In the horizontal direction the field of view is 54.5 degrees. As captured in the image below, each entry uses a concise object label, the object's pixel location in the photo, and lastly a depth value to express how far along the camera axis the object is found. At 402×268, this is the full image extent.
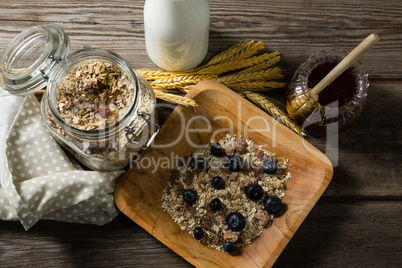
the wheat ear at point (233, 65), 1.05
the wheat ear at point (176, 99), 0.98
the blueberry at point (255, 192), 0.96
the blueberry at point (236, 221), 0.94
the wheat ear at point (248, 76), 1.05
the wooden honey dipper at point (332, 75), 0.83
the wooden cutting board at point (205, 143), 0.96
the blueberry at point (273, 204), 0.96
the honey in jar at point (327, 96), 0.97
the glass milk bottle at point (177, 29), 0.86
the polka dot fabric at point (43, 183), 0.94
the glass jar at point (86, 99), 0.83
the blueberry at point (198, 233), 0.96
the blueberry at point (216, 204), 0.95
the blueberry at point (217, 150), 1.01
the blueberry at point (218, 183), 0.97
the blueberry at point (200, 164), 1.00
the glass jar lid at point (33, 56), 0.83
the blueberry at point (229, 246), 0.94
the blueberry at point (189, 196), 0.96
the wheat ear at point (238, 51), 1.05
